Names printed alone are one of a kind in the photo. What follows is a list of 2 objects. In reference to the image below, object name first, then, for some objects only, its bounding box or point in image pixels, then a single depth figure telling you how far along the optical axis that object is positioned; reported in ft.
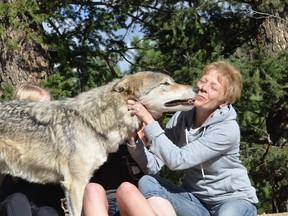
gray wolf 14.35
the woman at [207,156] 12.33
